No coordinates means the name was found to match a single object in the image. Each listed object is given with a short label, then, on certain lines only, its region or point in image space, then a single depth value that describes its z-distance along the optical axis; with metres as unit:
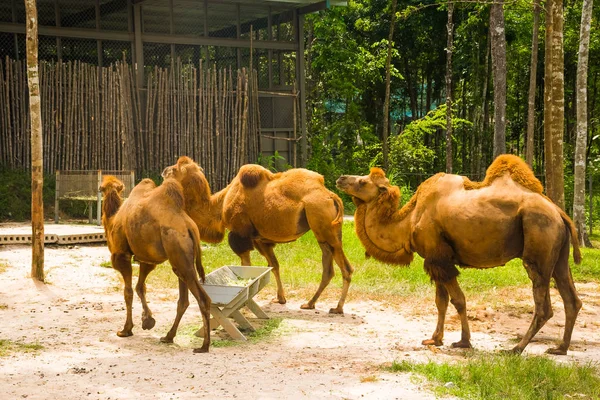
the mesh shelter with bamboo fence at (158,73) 17.19
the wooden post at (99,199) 14.79
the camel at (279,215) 9.97
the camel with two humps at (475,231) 7.79
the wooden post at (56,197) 15.34
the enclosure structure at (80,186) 15.23
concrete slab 13.52
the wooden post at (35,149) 11.13
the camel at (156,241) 7.87
